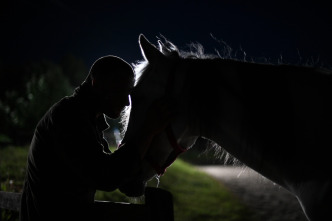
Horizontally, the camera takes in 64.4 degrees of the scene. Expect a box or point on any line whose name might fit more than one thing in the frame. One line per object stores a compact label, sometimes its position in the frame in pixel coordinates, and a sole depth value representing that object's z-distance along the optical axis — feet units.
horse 4.78
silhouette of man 5.04
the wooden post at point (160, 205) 6.44
